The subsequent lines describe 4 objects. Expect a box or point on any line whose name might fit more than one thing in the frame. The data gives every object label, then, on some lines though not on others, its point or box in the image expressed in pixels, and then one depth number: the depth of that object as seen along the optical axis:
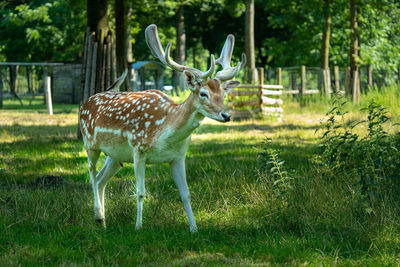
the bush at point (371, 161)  9.87
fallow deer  9.35
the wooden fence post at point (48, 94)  40.50
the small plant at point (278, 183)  11.01
